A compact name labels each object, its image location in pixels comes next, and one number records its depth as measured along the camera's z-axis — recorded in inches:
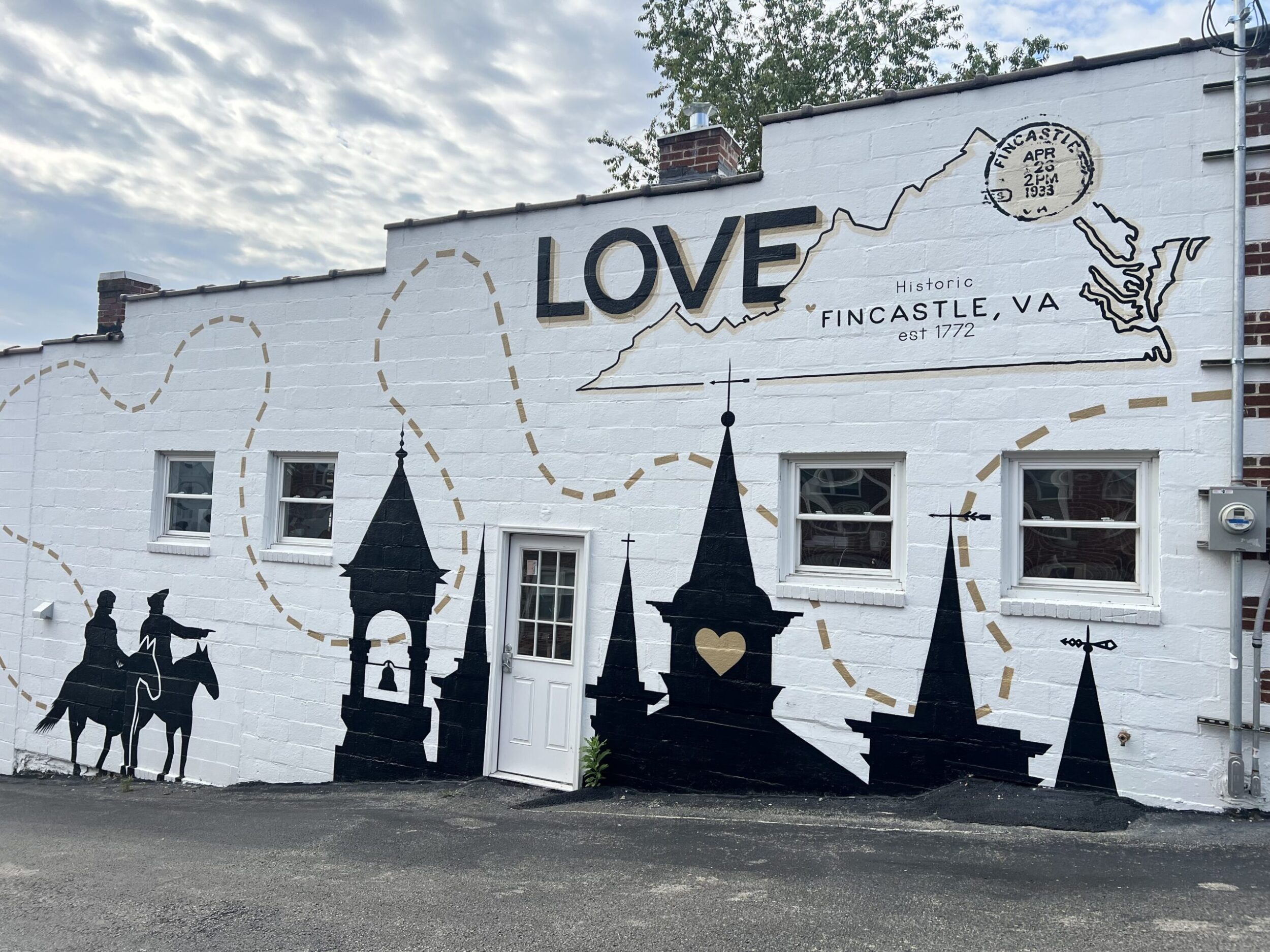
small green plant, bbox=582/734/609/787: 292.2
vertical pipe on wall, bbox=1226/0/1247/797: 216.8
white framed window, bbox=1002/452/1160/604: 233.0
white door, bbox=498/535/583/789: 302.8
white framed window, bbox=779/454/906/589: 259.8
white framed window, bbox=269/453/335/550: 356.8
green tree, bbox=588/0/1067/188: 737.6
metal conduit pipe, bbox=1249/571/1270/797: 215.0
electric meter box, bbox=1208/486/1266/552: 212.7
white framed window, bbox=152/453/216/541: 388.5
